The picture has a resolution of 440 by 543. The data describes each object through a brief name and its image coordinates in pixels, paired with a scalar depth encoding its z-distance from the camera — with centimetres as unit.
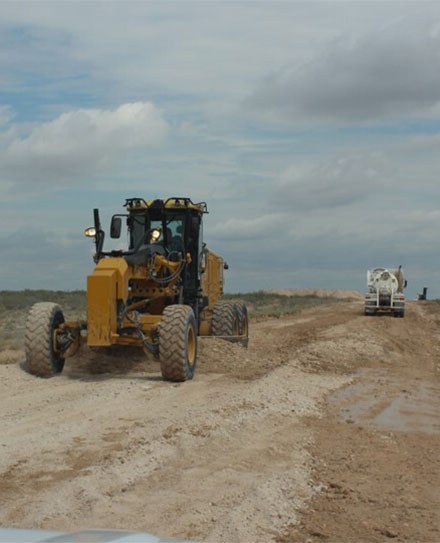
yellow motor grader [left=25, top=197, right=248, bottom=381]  1330
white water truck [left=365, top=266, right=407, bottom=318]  3816
